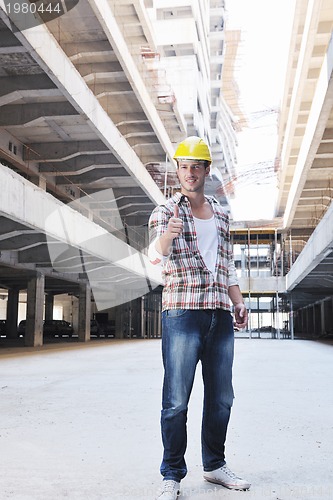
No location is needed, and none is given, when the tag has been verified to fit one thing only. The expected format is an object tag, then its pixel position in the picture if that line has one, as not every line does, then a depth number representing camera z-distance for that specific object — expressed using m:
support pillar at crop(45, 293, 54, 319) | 42.12
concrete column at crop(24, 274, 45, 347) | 23.23
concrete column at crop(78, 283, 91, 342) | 29.84
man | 3.33
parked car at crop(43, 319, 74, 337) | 39.41
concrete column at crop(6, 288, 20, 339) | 32.25
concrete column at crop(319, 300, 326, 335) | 39.48
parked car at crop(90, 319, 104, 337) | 40.06
